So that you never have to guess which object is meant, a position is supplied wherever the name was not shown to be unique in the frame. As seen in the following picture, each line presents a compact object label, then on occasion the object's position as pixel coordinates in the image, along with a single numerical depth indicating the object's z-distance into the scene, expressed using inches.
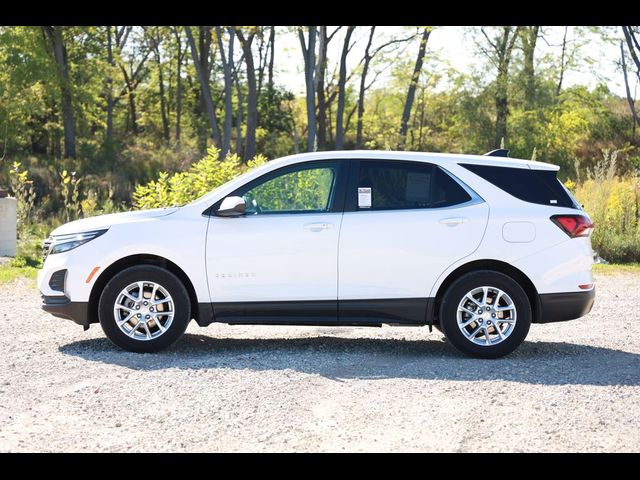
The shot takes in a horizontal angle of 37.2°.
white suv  330.0
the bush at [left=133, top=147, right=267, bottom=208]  601.3
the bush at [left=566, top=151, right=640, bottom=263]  687.7
